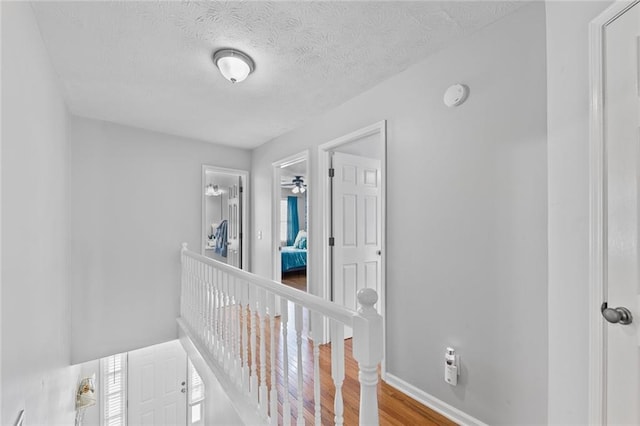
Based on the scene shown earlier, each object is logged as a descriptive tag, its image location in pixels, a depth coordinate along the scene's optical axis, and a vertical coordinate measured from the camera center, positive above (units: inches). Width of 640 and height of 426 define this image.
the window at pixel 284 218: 307.3 -6.1
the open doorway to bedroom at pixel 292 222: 141.3 -8.4
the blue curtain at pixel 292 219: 308.8 -7.3
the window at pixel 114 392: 150.7 -98.2
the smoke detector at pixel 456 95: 65.6 +28.4
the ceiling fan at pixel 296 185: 267.8 +28.2
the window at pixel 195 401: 170.1 -117.4
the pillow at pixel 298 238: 283.1 -26.3
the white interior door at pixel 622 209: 35.5 +0.3
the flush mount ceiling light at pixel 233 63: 70.9 +39.1
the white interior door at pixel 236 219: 161.2 -4.0
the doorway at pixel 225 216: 156.9 -2.7
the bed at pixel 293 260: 244.7 -42.5
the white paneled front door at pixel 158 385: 153.2 -99.0
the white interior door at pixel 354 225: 112.3 -5.6
